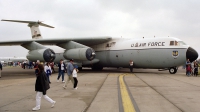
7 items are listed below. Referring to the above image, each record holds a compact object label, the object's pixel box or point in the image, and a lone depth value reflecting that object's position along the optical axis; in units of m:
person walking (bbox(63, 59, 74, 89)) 7.97
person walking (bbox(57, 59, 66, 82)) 10.13
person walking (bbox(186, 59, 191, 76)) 13.63
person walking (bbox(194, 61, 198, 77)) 13.90
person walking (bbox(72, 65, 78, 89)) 7.70
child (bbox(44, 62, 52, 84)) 9.41
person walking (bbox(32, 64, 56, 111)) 4.70
